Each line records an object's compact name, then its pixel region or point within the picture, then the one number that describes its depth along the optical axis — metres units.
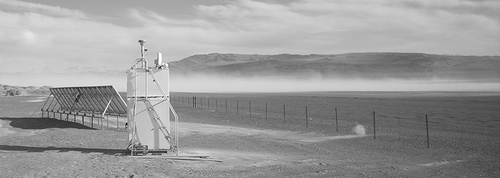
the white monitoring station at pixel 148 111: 15.95
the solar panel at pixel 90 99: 23.14
